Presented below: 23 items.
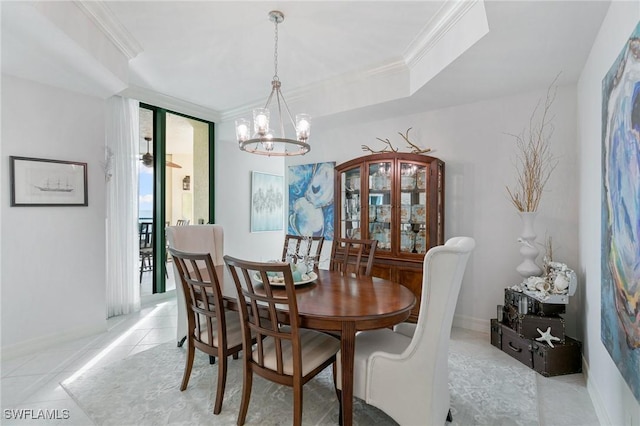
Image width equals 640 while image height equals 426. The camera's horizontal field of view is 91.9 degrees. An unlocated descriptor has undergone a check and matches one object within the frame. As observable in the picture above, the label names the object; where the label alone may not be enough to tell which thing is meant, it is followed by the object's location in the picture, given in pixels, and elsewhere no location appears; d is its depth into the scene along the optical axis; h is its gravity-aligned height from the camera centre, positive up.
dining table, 1.61 -0.54
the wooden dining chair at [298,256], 2.74 -0.40
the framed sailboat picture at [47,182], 2.73 +0.27
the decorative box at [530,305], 2.53 -0.79
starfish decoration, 2.44 -1.00
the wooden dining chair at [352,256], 2.69 -0.46
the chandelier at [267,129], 2.36 +0.67
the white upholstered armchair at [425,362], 1.49 -0.78
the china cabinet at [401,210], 3.27 +0.01
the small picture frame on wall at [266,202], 5.67 +0.18
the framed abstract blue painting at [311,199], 4.36 +0.17
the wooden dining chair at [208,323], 1.90 -0.79
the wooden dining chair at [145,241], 4.21 -0.41
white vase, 2.79 -0.35
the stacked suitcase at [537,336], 2.40 -1.04
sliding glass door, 4.21 +0.54
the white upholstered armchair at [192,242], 2.70 -0.30
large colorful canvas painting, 1.30 -0.01
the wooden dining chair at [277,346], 1.59 -0.81
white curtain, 3.67 +0.06
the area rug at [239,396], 1.90 -1.27
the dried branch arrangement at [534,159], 2.90 +0.50
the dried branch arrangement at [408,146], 3.59 +0.79
